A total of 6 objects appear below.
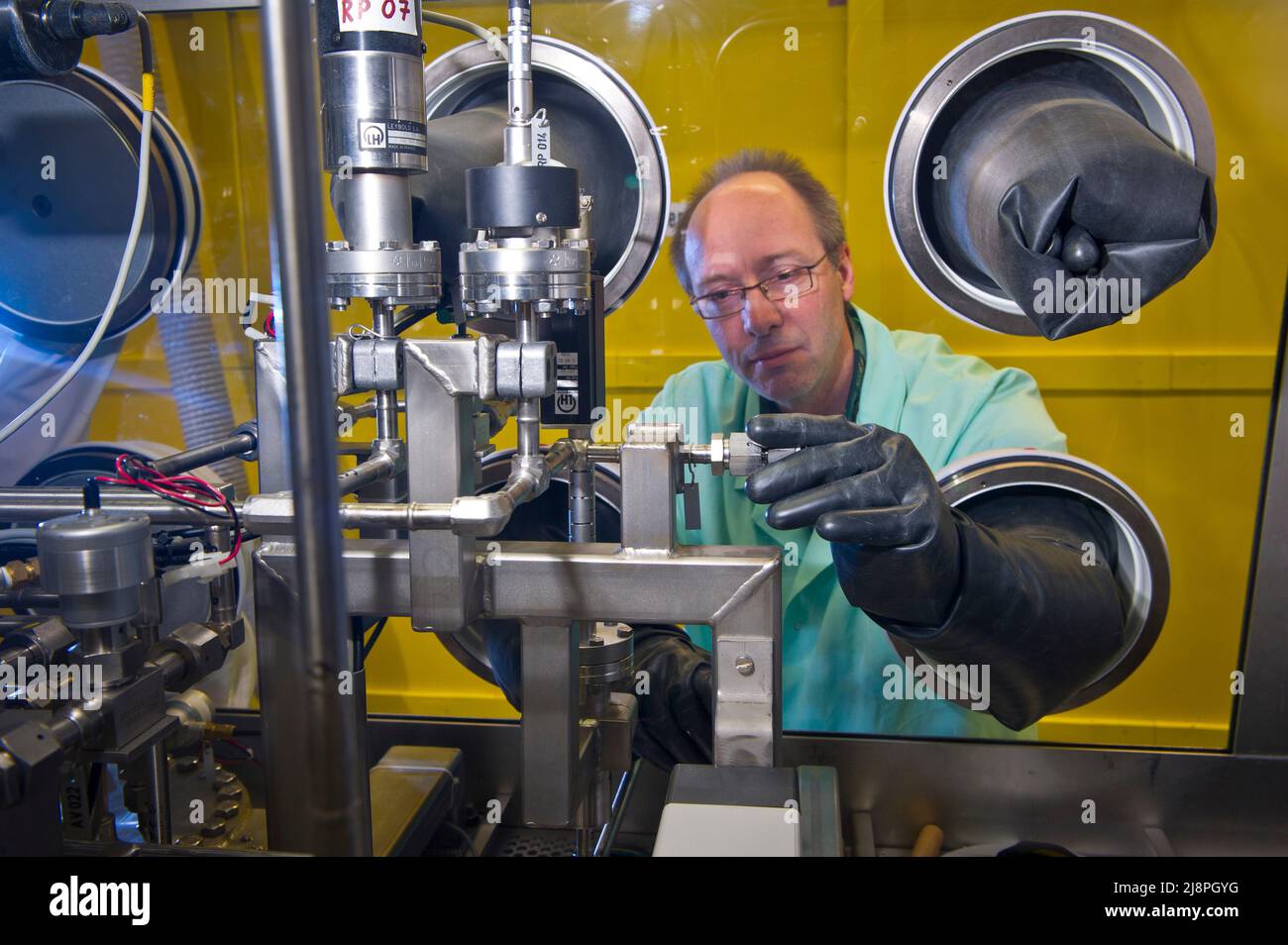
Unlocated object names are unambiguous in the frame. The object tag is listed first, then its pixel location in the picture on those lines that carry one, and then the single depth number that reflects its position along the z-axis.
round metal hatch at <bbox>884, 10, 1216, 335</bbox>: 1.62
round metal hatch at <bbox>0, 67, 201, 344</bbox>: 1.88
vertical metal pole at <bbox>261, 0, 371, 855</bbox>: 0.41
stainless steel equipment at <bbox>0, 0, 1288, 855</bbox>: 0.87
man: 1.63
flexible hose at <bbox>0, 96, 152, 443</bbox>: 1.44
